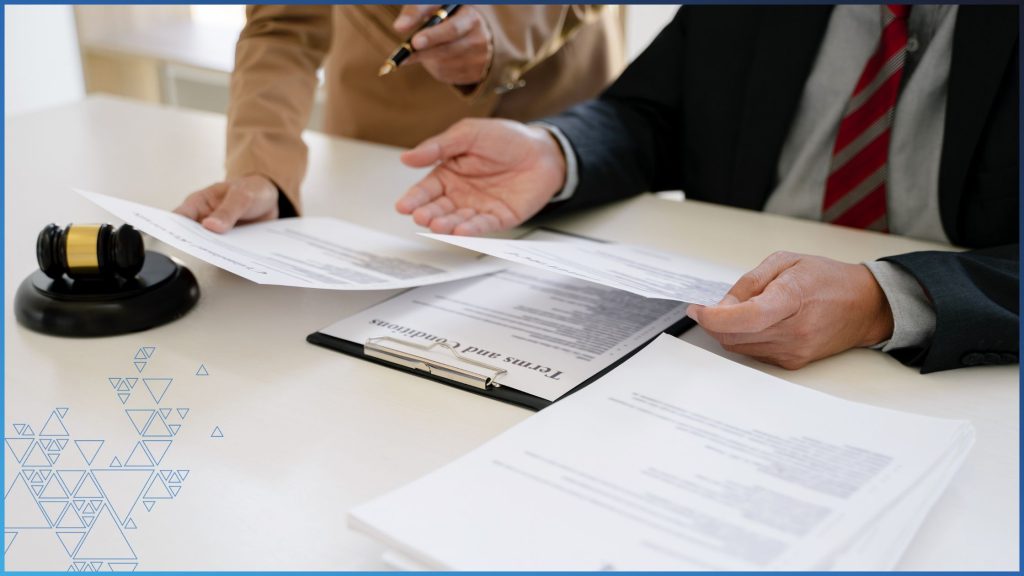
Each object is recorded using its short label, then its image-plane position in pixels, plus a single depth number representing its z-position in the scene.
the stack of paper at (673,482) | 0.59
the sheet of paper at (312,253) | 0.94
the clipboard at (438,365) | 0.83
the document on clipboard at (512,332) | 0.85
